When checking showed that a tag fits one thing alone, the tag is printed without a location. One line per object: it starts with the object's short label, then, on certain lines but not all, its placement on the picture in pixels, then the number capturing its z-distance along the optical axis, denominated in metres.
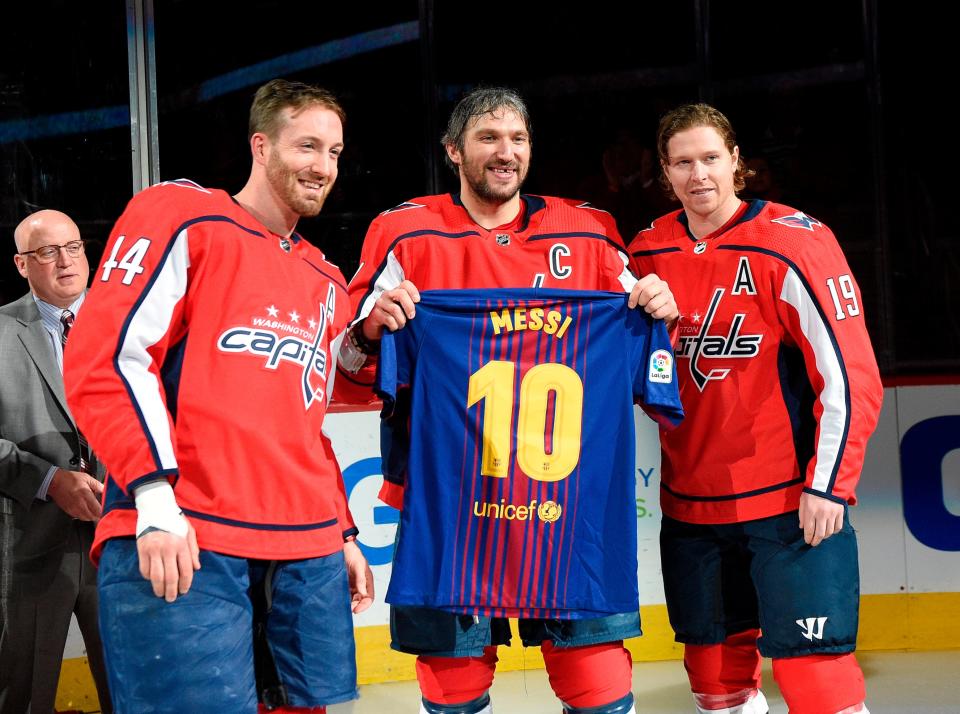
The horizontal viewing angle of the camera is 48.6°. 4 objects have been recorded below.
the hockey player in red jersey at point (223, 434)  1.70
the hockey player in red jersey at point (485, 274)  2.24
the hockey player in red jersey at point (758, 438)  2.31
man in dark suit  2.89
